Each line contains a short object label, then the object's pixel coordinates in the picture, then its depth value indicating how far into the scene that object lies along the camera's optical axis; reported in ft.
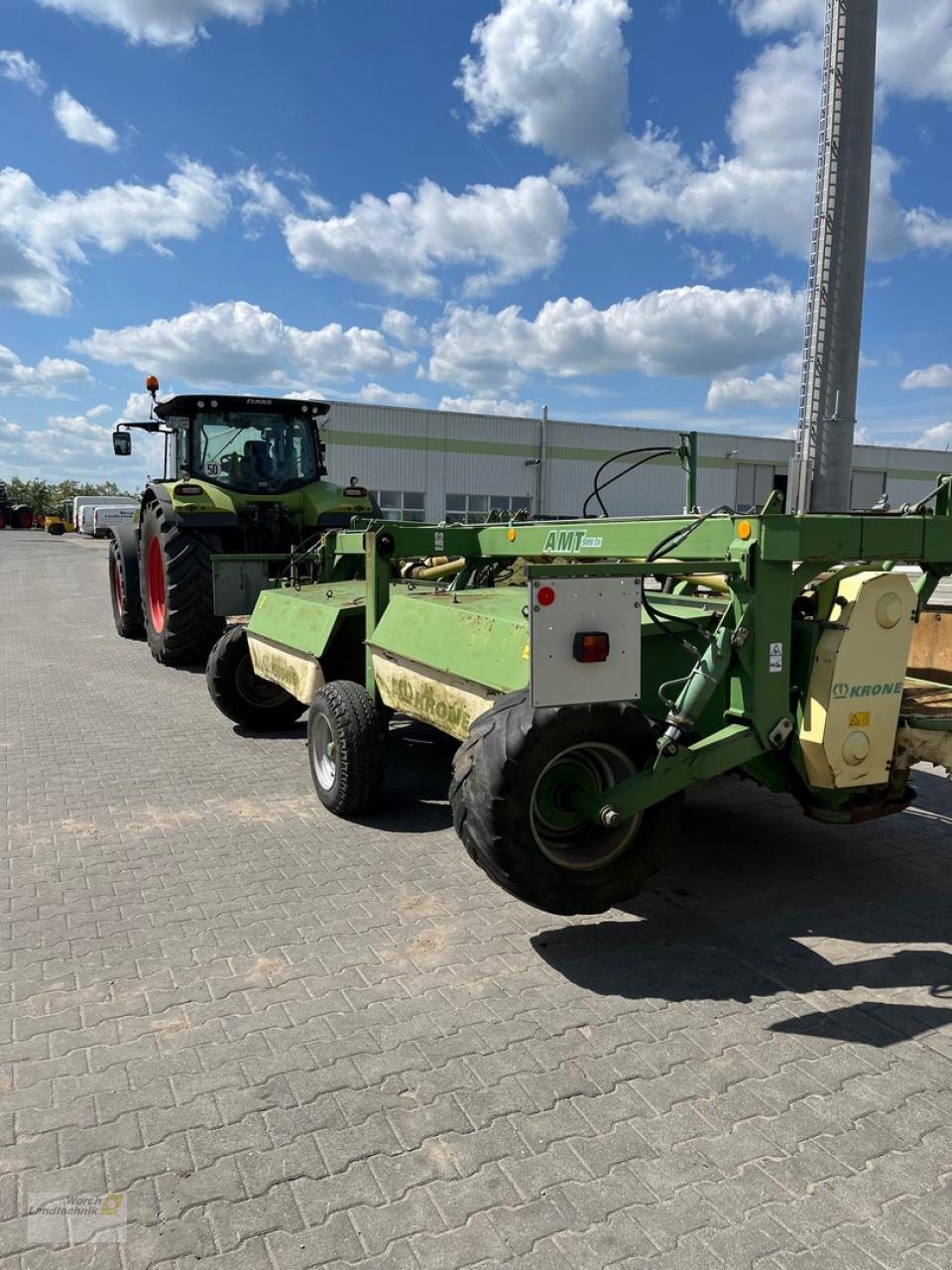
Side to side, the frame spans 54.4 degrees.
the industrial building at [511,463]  100.53
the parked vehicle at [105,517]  140.26
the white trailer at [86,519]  155.42
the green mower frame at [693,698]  10.55
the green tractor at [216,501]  30.40
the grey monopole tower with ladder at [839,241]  34.71
